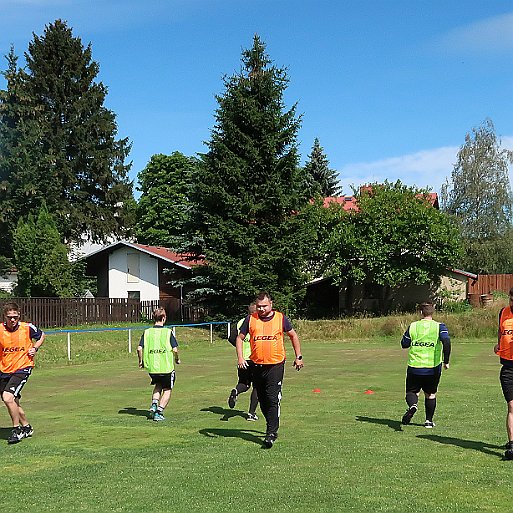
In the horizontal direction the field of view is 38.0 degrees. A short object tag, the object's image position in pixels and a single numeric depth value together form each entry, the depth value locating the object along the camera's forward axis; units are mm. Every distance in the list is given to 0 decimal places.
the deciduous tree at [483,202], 61938
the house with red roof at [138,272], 52156
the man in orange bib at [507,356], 8594
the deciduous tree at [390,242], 47375
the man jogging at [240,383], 12320
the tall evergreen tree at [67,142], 49219
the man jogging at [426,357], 10773
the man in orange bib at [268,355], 9516
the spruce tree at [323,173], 68875
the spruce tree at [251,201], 41375
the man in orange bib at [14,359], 10312
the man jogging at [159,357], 11984
